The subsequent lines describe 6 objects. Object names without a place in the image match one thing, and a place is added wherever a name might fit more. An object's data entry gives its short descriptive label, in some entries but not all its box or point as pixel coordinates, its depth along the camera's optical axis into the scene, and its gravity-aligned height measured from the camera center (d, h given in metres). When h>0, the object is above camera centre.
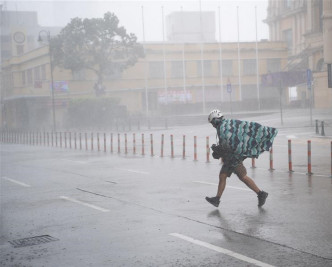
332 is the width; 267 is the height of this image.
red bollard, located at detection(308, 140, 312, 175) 15.18 -1.70
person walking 10.23 -0.76
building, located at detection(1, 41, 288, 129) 70.88 +2.90
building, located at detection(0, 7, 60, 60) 119.06 +17.13
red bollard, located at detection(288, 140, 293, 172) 16.12 -1.92
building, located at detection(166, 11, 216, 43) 129.25 +16.82
